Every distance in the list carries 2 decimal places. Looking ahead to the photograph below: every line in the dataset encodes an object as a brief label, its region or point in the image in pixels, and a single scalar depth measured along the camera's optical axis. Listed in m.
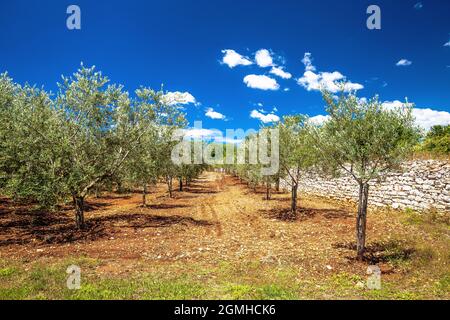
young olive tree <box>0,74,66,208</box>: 18.03
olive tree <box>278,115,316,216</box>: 28.95
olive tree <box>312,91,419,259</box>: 14.25
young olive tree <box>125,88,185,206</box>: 24.09
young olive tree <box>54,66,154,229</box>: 19.48
